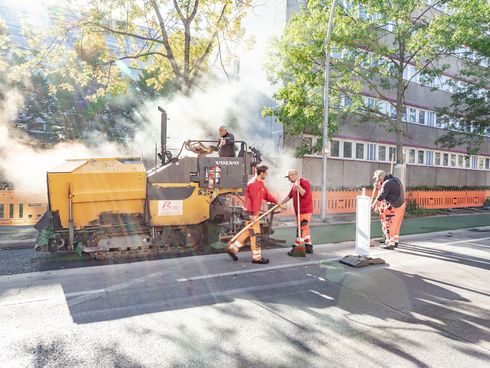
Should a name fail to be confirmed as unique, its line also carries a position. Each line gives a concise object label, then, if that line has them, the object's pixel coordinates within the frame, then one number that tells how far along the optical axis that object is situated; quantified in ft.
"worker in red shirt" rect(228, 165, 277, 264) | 20.98
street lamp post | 39.58
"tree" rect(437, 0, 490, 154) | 38.14
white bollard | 20.54
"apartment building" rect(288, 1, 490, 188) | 58.29
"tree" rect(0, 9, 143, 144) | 71.77
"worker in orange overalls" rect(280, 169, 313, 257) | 22.81
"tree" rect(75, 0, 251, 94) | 42.19
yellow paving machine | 19.70
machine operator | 23.71
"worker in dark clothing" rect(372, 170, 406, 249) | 25.76
